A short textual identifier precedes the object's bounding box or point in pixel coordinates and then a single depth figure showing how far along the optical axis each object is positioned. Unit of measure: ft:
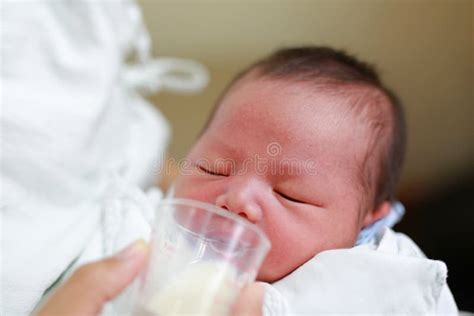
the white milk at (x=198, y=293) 0.67
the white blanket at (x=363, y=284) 0.85
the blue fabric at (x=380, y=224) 1.08
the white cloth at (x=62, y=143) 1.04
